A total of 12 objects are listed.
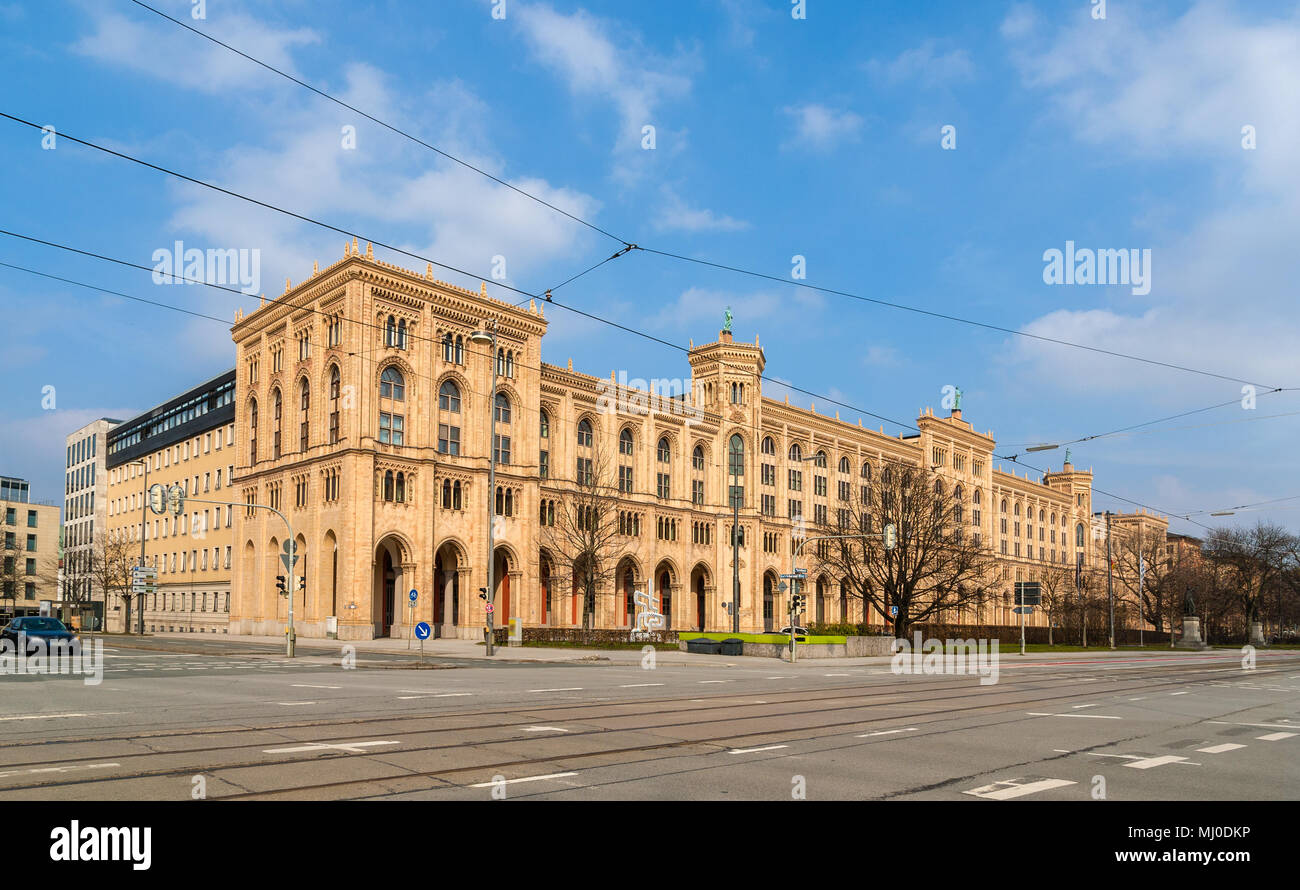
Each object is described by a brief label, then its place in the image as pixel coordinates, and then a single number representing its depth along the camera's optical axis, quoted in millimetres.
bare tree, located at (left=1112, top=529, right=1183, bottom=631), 96206
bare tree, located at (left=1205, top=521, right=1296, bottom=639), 89750
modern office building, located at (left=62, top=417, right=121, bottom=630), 93275
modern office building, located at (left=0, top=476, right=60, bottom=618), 103562
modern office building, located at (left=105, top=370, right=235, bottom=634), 75125
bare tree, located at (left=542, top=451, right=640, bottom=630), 59625
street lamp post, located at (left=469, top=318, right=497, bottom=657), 38144
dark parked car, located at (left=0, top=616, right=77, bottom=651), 31539
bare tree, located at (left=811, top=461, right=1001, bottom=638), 54125
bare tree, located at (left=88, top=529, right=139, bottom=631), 75938
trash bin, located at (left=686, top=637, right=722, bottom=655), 42031
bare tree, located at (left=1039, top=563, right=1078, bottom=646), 97625
